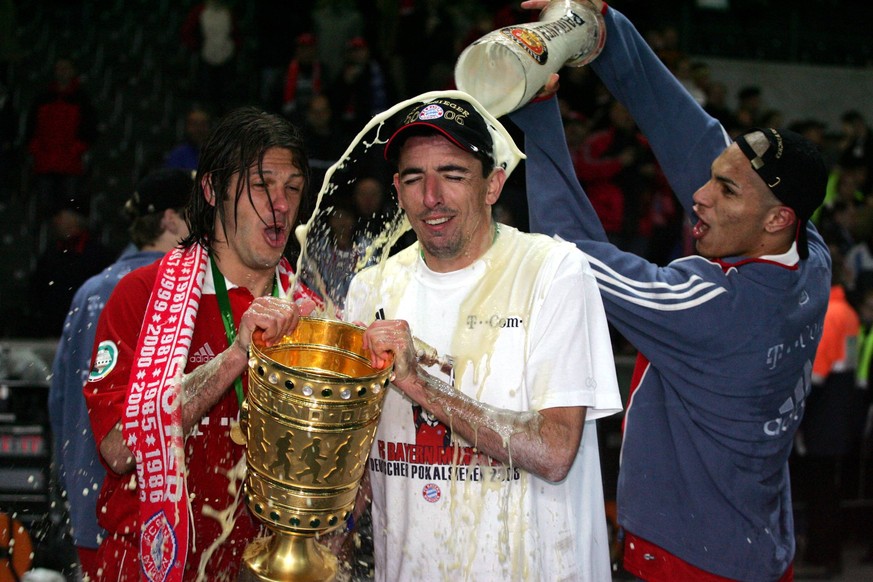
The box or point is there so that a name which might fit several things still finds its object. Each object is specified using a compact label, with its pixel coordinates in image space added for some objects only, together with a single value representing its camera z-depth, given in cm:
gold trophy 242
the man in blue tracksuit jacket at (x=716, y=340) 344
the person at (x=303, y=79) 982
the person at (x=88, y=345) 411
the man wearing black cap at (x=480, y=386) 273
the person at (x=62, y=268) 713
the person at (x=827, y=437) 744
